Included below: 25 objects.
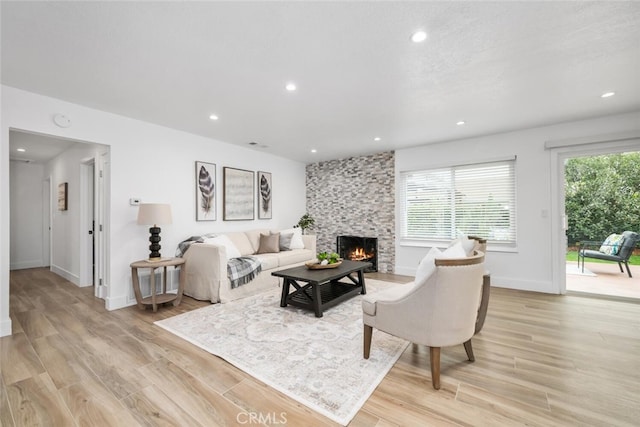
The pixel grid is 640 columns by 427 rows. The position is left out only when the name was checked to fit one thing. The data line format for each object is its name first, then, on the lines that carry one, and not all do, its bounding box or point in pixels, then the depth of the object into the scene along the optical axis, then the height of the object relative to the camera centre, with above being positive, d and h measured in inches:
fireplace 224.8 -30.0
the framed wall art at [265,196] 219.6 +16.6
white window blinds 175.0 +7.5
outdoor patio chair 168.6 -24.1
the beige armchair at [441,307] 69.8 -25.7
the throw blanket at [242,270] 144.8 -29.9
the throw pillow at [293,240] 208.5 -19.3
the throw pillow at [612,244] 173.5 -21.7
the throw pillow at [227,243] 159.0 -16.3
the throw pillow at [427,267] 73.4 -15.2
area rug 70.5 -45.7
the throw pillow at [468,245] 99.9 -12.3
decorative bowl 143.1 -27.0
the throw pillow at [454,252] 82.4 -12.4
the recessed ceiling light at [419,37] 75.5 +50.7
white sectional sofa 139.6 -30.8
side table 129.0 -32.0
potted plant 252.2 -6.3
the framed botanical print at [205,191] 173.9 +16.8
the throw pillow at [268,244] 196.7 -20.6
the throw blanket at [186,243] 156.0 -15.3
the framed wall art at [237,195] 191.5 +16.1
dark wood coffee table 123.0 -38.7
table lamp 132.3 -0.3
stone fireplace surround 218.7 +12.8
